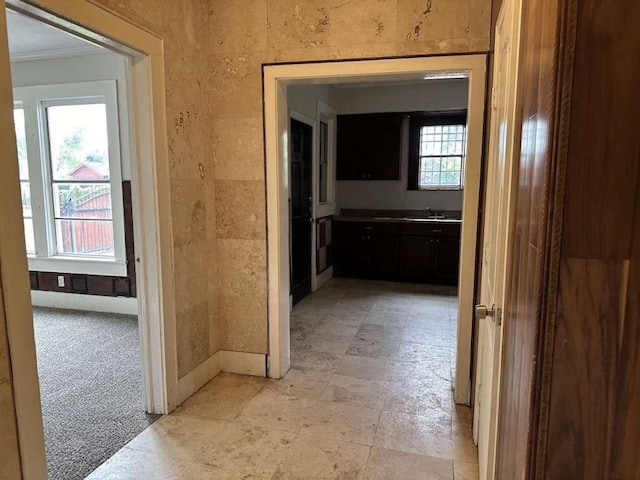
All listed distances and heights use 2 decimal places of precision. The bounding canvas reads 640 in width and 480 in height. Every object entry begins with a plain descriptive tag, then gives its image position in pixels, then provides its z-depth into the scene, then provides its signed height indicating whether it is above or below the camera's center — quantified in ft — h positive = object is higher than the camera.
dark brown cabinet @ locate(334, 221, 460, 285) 18.71 -2.98
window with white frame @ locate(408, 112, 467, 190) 19.79 +1.56
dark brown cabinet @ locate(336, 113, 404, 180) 20.26 +1.85
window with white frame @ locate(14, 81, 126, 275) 14.47 +0.31
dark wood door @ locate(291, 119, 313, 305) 15.71 -0.93
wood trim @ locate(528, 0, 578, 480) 2.12 -0.26
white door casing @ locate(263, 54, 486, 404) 8.28 +0.36
